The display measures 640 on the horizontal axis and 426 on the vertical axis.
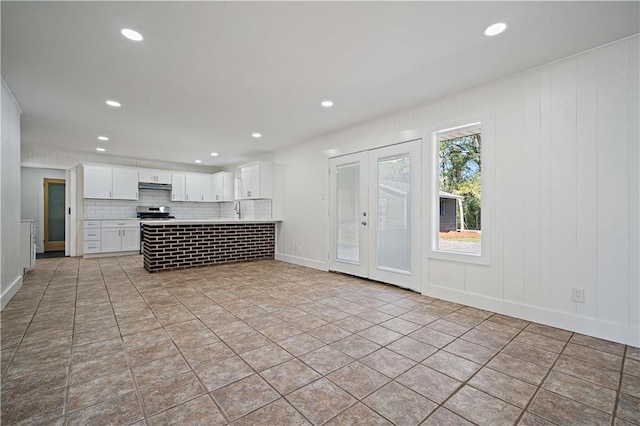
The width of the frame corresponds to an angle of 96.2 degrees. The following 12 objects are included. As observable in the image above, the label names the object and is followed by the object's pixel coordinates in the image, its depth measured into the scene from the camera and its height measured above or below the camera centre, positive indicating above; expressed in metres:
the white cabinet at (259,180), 6.64 +0.79
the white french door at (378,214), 3.96 -0.02
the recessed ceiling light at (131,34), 2.33 +1.48
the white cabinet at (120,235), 6.88 -0.55
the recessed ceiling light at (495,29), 2.24 +1.46
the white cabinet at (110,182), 6.85 +0.77
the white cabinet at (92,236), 6.65 -0.53
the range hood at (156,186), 7.72 +0.75
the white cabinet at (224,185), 8.42 +0.83
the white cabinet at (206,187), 8.67 +0.79
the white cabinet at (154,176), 7.64 +1.02
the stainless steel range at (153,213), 7.66 +0.01
